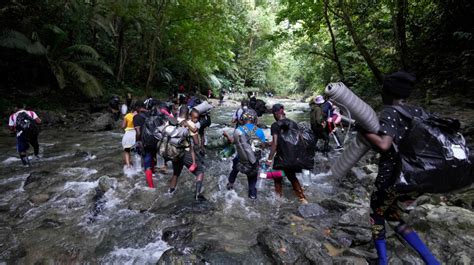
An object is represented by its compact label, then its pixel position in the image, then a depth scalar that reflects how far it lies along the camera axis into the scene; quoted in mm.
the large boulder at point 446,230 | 3125
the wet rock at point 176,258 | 3359
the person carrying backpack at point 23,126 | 7031
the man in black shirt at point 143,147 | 5961
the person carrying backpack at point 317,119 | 8266
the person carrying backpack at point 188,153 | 5231
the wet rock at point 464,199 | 4246
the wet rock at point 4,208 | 5162
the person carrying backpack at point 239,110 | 5513
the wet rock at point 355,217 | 4340
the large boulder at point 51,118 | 12765
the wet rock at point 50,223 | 4633
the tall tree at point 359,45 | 11703
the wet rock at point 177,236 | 4084
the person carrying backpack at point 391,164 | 2438
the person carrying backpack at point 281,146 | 4957
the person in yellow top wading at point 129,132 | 6754
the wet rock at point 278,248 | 3459
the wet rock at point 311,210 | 4918
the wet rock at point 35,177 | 6281
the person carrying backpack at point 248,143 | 5023
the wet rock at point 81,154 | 8664
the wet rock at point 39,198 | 5480
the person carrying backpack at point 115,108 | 12592
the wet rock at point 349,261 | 3105
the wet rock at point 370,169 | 6724
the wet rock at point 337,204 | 5055
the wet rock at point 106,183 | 5980
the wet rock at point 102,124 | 12565
